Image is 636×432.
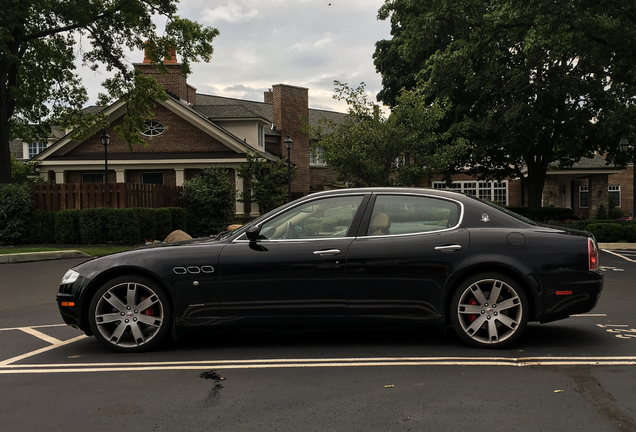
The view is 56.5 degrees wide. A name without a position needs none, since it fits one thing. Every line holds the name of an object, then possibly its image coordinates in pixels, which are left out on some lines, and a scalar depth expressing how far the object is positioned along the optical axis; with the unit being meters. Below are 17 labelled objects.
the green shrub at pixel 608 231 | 19.86
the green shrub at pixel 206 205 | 24.67
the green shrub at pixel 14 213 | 19.23
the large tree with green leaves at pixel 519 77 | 18.28
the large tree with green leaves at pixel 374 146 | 23.05
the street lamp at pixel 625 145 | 24.19
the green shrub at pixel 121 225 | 19.12
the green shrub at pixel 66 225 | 19.23
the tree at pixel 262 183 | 31.28
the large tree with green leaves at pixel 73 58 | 22.12
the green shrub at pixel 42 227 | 19.51
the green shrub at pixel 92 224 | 19.08
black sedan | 5.46
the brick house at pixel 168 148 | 31.70
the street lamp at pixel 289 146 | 28.11
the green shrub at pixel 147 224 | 19.95
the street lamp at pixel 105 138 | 27.09
